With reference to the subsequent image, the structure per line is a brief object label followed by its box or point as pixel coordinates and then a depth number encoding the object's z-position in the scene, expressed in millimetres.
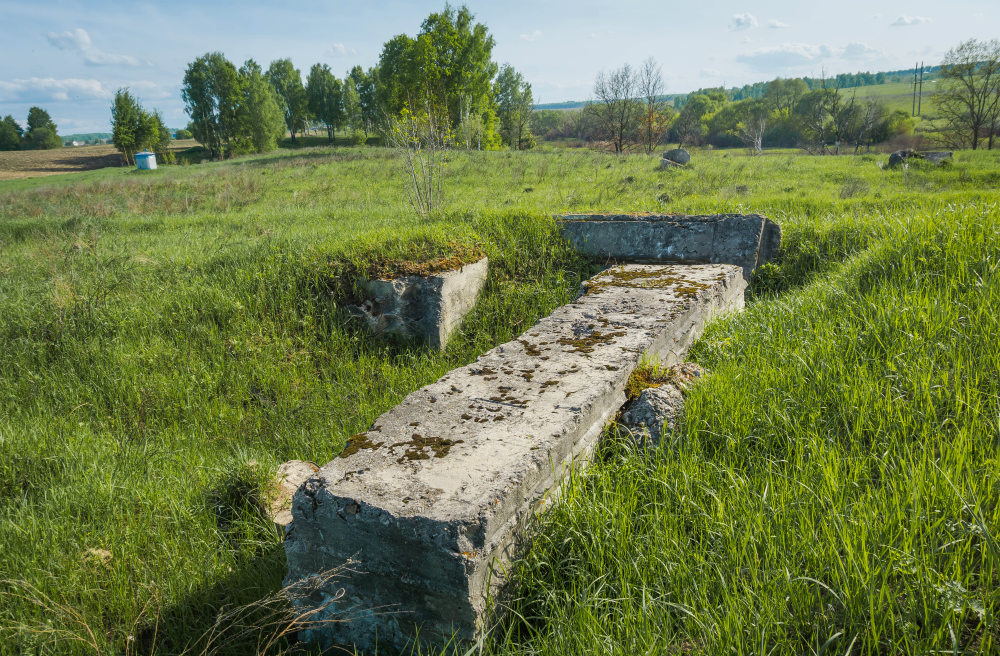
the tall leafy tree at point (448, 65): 35188
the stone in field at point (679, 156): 19931
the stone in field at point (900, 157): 16359
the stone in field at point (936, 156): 16295
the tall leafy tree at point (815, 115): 47494
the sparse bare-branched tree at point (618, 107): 39156
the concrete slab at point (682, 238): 5789
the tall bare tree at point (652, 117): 40844
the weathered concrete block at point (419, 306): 5512
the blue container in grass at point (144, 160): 41781
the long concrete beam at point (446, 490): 1920
